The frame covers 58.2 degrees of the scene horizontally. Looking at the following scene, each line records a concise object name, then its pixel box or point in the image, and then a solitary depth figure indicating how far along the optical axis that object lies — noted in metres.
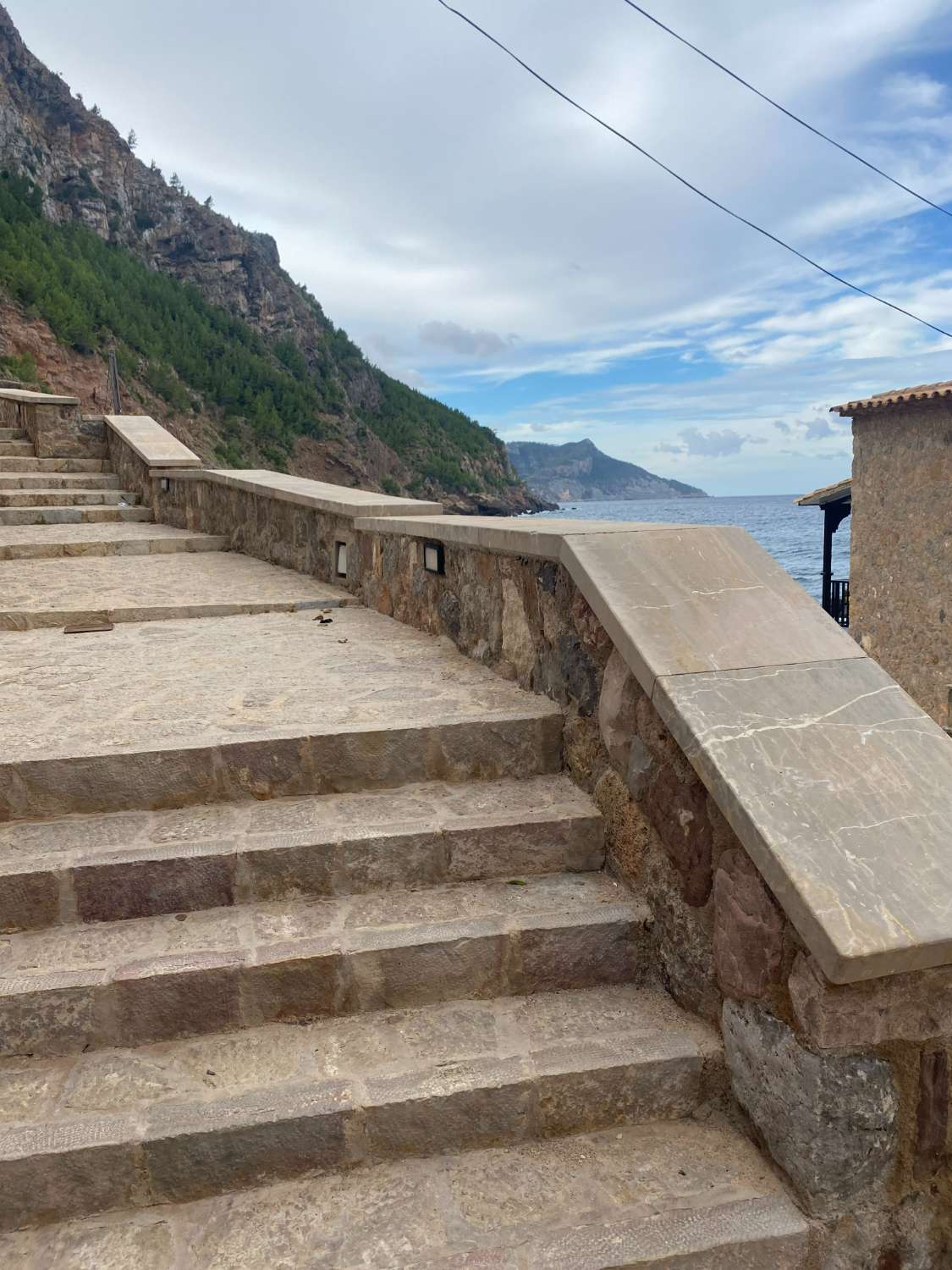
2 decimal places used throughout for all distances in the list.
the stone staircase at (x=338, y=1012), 1.61
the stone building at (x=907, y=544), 11.65
